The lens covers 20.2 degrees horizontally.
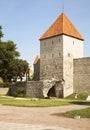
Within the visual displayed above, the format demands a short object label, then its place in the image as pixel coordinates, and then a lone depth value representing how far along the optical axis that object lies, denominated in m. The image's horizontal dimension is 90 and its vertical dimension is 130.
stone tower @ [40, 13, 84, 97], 43.78
